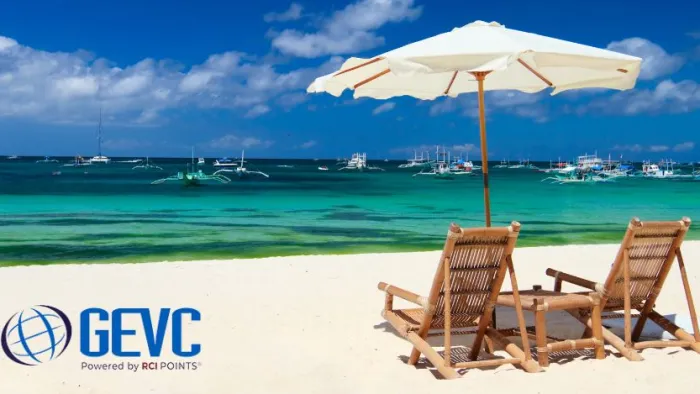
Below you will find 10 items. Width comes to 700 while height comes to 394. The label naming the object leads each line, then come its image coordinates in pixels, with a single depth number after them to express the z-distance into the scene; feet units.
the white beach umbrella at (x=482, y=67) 12.69
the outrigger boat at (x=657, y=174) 218.79
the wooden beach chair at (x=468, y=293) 11.98
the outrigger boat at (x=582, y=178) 178.31
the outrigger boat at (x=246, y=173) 220.64
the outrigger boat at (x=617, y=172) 208.95
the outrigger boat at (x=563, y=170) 234.68
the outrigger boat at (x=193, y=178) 141.82
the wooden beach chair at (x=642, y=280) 13.12
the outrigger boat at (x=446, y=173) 228.55
